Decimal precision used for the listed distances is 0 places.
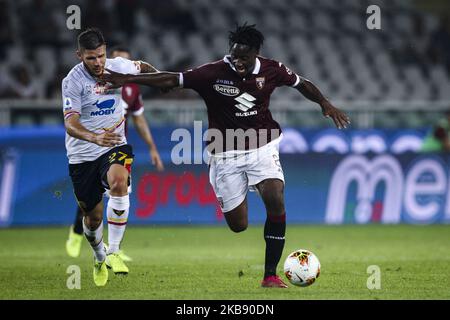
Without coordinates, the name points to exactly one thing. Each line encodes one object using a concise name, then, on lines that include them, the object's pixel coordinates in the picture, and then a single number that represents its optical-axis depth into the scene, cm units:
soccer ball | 898
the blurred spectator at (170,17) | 2255
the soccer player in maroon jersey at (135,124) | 1269
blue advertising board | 1688
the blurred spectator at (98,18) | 2016
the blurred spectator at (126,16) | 2142
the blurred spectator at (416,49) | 2477
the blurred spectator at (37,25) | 2039
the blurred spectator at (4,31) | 1985
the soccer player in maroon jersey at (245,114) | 922
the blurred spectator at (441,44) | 2472
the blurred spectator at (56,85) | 1823
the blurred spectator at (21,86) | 1800
